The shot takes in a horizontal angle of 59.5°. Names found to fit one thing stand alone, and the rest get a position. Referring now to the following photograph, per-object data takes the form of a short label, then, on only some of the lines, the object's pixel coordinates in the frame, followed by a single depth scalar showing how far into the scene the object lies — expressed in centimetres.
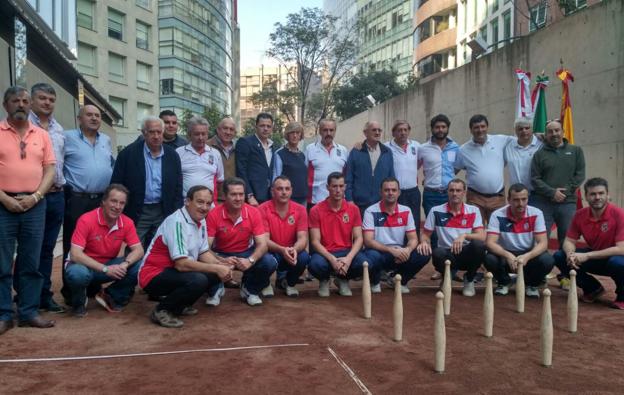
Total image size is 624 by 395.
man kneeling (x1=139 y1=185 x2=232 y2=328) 573
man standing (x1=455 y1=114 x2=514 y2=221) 787
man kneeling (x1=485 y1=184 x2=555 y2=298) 698
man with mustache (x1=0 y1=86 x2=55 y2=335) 529
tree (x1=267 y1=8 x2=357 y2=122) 4209
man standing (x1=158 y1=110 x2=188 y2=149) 766
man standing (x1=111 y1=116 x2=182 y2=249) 663
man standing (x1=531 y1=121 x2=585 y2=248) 743
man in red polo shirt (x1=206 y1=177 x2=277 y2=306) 660
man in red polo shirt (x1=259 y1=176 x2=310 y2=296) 700
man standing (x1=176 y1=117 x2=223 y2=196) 729
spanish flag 997
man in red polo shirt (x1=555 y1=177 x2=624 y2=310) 658
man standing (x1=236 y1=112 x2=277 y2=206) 792
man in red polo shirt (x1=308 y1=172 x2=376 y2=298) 712
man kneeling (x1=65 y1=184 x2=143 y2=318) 592
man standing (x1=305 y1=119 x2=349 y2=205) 808
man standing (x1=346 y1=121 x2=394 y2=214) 798
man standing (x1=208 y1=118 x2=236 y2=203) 788
